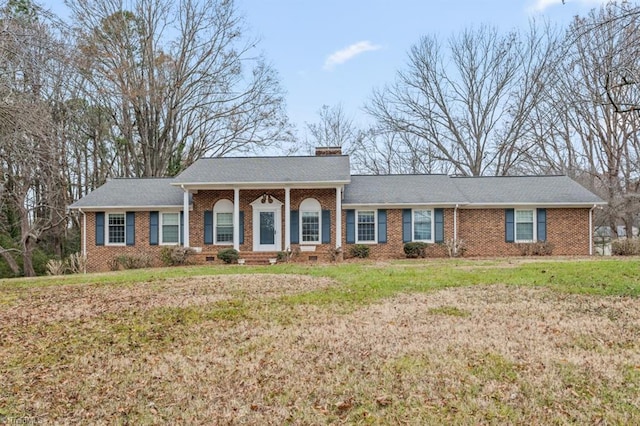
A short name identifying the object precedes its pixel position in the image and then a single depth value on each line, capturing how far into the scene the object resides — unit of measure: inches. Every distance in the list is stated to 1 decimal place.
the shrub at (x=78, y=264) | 759.7
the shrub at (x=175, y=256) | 748.0
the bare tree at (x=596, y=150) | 1039.0
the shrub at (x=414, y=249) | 784.3
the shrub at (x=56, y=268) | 744.1
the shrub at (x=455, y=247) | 790.5
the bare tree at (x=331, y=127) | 1563.7
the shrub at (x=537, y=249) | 801.6
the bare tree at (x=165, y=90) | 1091.3
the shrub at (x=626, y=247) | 798.5
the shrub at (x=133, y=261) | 750.5
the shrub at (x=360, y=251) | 796.0
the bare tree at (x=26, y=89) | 317.4
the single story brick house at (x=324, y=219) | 810.8
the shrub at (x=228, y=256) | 745.6
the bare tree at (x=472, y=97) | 1213.1
